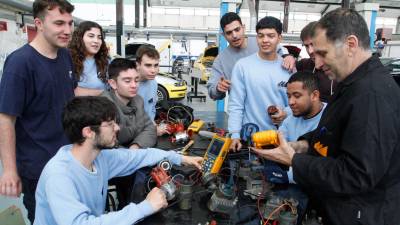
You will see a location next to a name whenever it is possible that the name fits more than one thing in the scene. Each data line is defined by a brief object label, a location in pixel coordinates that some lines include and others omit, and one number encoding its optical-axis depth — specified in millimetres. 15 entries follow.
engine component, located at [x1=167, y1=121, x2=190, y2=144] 2398
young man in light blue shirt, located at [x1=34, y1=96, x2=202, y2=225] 1284
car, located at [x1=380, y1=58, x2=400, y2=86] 8790
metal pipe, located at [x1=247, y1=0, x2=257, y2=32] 4862
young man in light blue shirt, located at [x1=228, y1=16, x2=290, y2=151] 2361
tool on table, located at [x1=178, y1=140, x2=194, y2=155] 2092
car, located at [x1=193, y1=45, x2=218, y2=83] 11270
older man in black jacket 1088
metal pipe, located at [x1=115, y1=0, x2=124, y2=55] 6214
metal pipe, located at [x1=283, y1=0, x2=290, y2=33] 12959
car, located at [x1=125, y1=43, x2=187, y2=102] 8055
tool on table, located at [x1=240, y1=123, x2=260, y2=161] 2114
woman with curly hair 2666
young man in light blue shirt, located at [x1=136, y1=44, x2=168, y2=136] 2738
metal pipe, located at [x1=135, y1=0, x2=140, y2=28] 10911
